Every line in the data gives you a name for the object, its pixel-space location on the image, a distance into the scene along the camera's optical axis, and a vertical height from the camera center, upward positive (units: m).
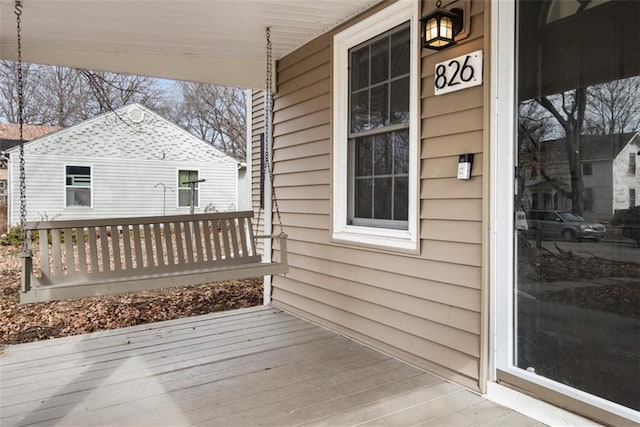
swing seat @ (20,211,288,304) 2.48 -0.40
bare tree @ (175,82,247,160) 15.64 +3.36
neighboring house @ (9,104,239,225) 11.41 +0.96
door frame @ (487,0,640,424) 2.19 +0.03
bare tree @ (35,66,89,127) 9.72 +2.85
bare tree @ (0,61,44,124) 8.98 +2.79
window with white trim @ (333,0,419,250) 2.84 +0.55
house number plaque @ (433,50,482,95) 2.32 +0.75
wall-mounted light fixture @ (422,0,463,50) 2.39 +1.02
